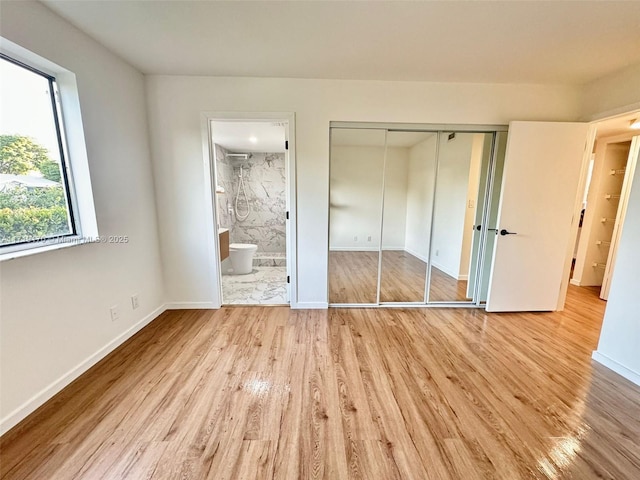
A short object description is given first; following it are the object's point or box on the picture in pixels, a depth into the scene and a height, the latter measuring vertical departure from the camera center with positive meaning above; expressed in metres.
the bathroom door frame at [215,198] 2.58 +0.04
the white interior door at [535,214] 2.57 -0.13
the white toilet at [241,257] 4.16 -0.97
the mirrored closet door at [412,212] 2.85 -0.15
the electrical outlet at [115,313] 2.12 -0.98
